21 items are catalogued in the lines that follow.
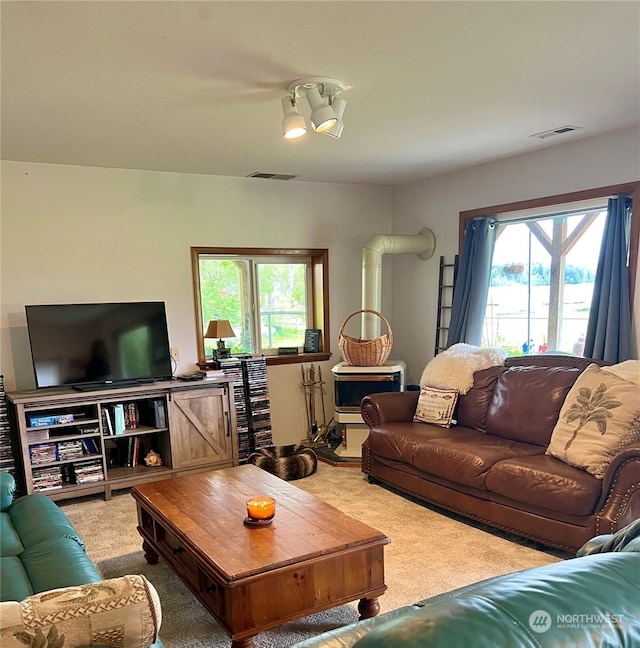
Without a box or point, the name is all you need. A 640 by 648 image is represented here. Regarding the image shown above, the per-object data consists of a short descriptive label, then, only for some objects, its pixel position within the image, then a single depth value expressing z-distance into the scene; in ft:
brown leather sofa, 9.11
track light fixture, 8.76
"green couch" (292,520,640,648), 2.32
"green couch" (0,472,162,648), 3.87
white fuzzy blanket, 13.58
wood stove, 15.75
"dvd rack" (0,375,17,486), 12.69
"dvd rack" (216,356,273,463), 15.85
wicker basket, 15.83
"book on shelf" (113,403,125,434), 13.71
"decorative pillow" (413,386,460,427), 13.38
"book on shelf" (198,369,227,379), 14.99
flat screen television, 13.17
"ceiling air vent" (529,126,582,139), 12.04
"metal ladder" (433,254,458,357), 17.02
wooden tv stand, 12.78
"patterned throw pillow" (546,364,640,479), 9.54
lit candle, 8.16
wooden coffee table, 6.89
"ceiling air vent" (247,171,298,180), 16.08
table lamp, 15.65
